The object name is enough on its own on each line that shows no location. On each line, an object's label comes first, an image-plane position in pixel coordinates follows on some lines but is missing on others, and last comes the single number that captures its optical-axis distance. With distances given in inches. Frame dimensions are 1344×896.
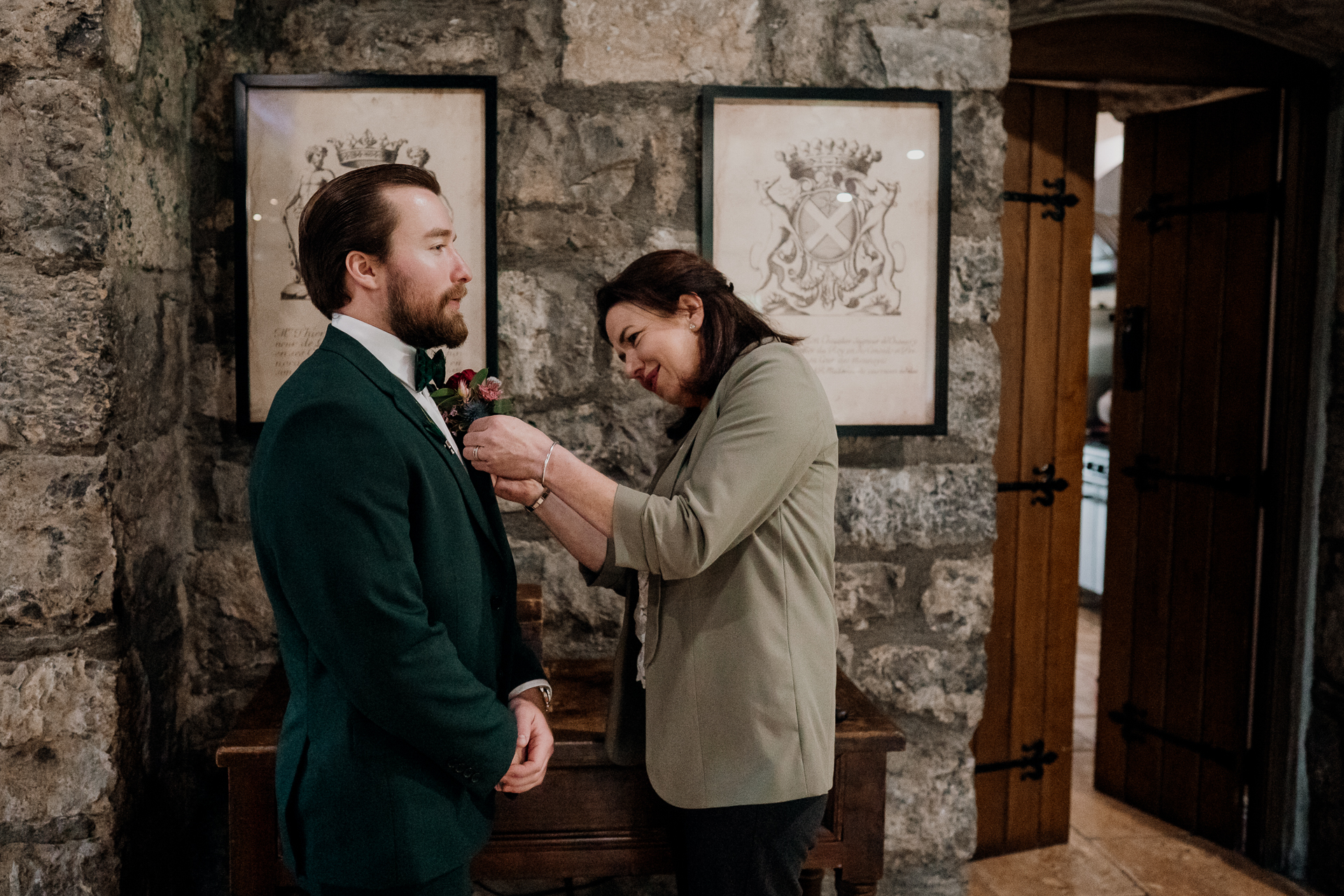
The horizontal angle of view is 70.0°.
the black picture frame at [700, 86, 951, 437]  85.7
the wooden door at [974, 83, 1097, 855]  110.3
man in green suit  46.2
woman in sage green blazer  55.7
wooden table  69.3
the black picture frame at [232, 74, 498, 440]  82.5
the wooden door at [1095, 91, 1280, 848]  116.0
